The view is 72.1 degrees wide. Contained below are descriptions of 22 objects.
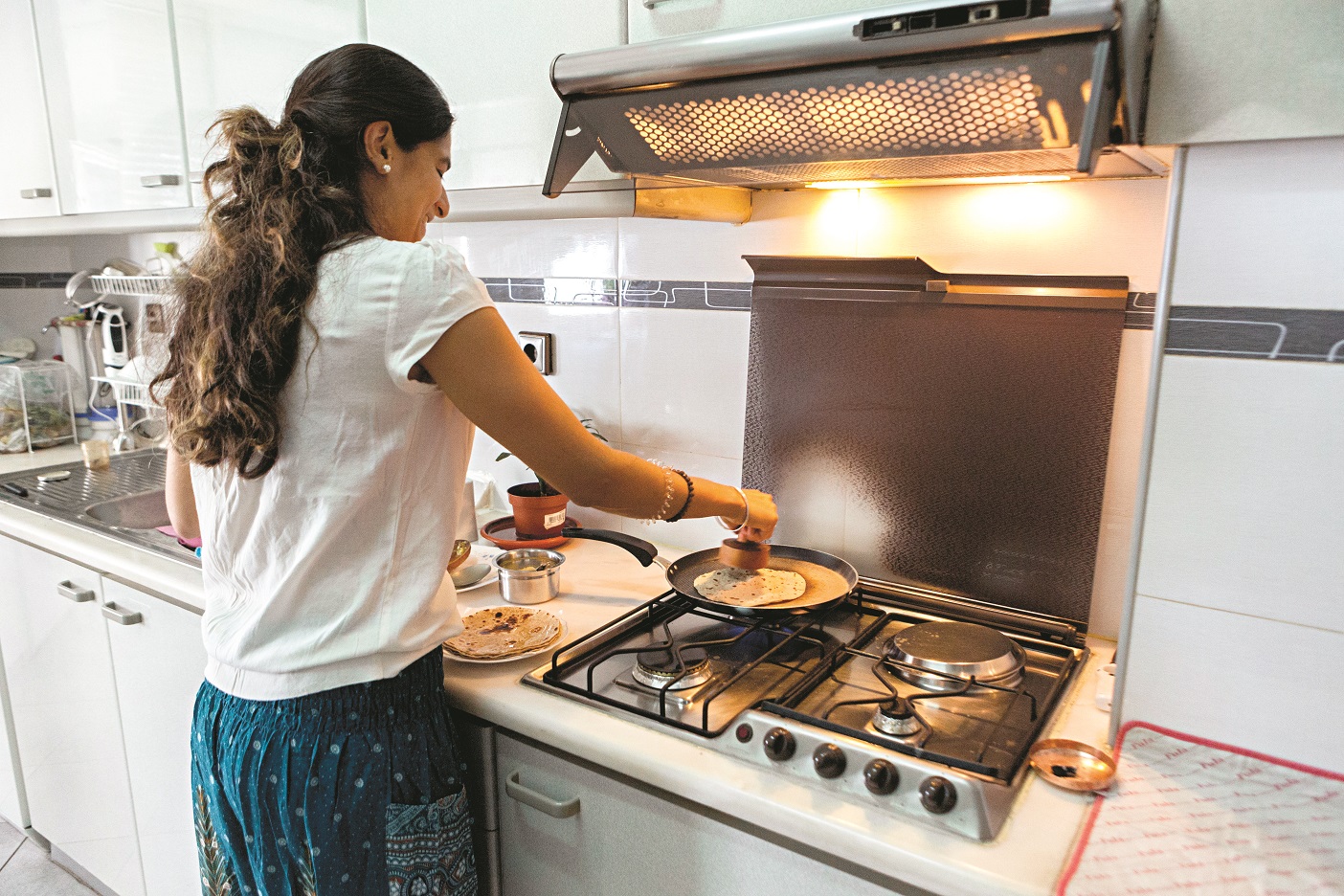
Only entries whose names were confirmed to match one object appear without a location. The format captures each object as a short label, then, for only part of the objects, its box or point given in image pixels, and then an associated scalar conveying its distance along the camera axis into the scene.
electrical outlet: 1.85
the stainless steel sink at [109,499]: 1.87
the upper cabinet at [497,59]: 1.27
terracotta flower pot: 1.68
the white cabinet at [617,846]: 0.96
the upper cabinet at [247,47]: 1.53
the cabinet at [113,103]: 1.86
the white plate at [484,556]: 1.59
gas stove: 0.92
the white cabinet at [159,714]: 1.61
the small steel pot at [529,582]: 1.46
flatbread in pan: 1.30
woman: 0.95
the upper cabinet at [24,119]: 2.13
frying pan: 1.26
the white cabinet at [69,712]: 1.82
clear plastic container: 2.54
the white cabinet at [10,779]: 2.13
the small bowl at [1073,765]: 0.93
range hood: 0.81
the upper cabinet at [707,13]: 1.03
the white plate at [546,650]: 1.24
